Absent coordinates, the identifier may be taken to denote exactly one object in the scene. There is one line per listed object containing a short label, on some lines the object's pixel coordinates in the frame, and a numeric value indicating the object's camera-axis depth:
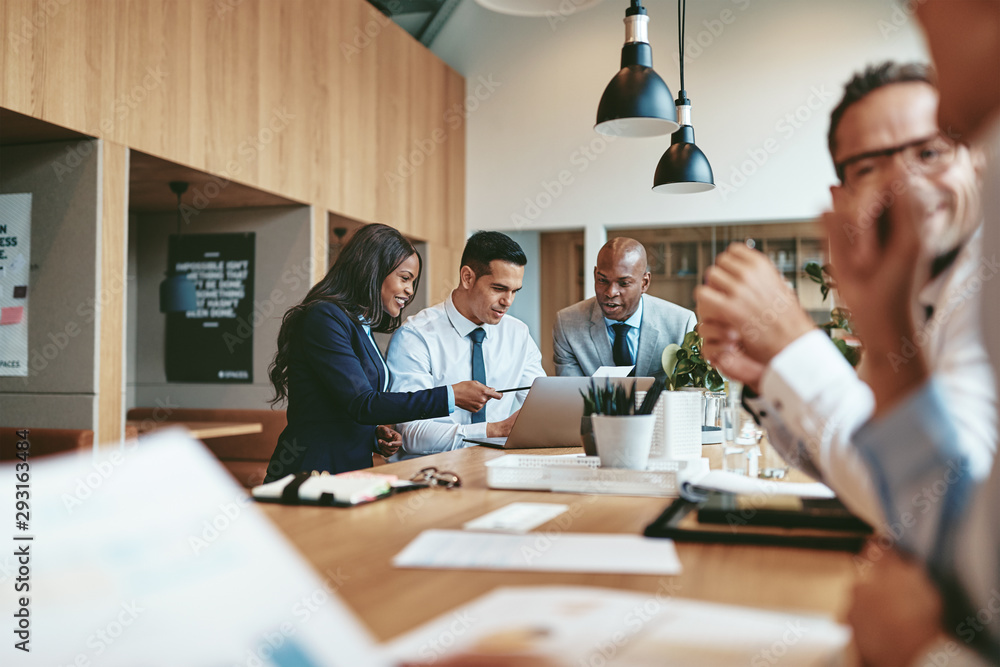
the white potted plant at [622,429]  1.37
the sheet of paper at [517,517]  1.03
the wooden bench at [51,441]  2.93
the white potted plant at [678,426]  1.63
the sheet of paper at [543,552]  0.85
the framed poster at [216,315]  4.76
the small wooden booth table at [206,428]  3.65
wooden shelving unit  6.16
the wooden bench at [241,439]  4.39
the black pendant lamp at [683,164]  3.36
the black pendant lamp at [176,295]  4.29
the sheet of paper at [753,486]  1.25
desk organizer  1.34
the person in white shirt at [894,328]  0.65
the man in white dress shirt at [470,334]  2.98
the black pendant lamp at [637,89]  2.40
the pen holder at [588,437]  1.53
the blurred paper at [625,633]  0.59
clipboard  0.94
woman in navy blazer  2.40
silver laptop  2.05
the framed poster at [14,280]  3.29
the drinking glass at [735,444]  1.53
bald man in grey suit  3.55
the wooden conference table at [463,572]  0.74
